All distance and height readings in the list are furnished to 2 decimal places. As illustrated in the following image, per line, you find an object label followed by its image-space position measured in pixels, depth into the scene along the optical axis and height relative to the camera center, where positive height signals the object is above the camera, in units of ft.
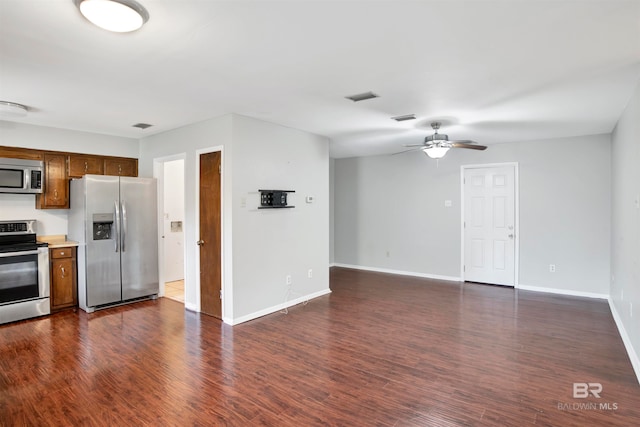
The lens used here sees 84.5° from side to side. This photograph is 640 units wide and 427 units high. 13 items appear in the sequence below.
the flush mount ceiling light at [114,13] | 5.93 +3.46
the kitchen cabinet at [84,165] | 16.55 +2.24
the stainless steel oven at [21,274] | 13.73 -2.51
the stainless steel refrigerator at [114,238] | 15.49 -1.20
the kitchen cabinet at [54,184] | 15.79 +1.27
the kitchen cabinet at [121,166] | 17.71 +2.32
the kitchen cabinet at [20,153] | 14.70 +2.53
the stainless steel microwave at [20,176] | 14.29 +1.52
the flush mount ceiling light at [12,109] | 11.79 +3.54
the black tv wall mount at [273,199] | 14.69 +0.48
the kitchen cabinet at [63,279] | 15.24 -2.95
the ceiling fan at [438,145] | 14.61 +2.67
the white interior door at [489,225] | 19.86 -0.93
